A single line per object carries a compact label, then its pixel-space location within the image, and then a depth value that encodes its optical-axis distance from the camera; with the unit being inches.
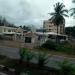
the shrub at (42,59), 243.6
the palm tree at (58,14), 1010.7
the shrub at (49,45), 624.8
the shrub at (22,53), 266.3
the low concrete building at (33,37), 798.2
